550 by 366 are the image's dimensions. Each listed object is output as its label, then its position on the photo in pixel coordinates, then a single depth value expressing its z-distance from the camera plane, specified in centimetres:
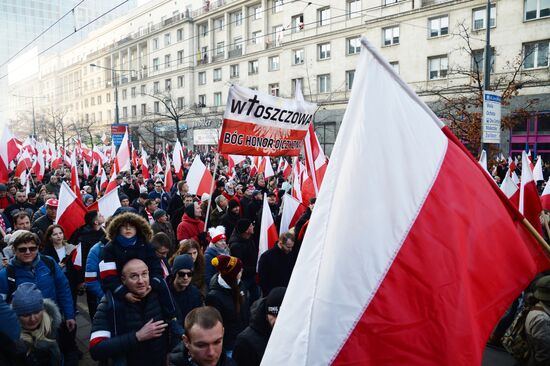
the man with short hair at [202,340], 240
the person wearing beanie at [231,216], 777
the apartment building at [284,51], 2617
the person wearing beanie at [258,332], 293
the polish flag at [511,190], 659
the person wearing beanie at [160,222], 649
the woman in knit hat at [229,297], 386
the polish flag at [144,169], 1500
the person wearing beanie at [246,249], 564
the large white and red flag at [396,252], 183
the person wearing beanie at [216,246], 519
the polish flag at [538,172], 1150
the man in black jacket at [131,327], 298
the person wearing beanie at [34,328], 313
